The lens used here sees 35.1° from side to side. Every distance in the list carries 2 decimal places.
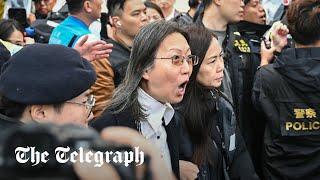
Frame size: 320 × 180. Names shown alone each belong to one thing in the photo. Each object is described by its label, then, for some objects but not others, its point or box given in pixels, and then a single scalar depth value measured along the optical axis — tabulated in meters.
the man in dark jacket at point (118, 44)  3.13
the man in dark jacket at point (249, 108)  3.60
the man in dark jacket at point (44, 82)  1.25
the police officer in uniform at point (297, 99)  3.06
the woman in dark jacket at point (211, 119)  2.54
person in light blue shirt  3.31
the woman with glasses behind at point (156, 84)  2.10
